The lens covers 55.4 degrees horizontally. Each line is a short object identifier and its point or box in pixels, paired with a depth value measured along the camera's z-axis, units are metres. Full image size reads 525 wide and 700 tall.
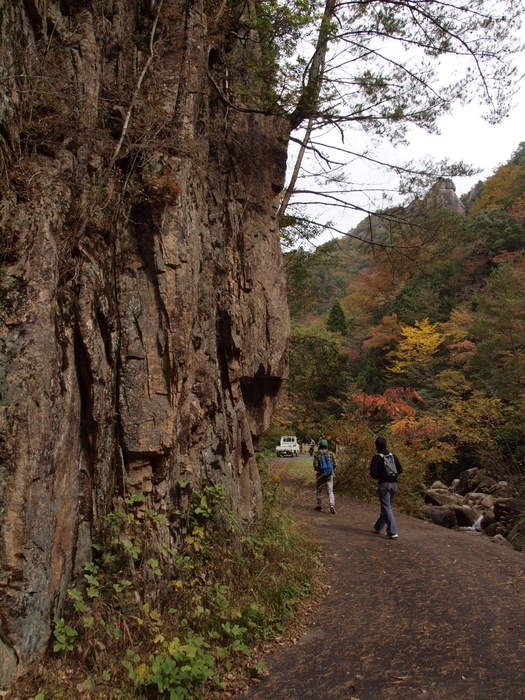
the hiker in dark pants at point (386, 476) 8.59
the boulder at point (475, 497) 16.81
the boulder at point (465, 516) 14.80
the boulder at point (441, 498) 16.53
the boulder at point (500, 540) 10.54
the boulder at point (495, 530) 12.43
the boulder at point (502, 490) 14.52
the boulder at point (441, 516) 14.40
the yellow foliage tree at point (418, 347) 25.10
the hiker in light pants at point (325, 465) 10.98
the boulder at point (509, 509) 12.96
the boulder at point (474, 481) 18.36
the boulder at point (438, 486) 19.69
